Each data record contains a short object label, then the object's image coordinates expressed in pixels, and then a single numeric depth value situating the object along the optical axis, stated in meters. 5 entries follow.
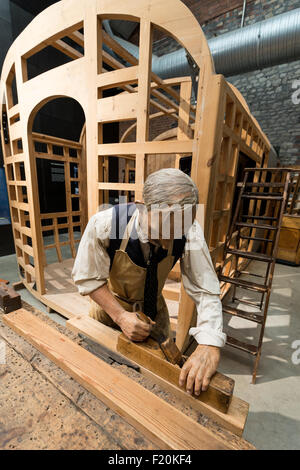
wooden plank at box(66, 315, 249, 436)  0.66
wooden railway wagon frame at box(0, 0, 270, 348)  1.39
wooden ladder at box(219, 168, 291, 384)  2.06
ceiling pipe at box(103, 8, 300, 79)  3.85
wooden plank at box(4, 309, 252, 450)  0.60
